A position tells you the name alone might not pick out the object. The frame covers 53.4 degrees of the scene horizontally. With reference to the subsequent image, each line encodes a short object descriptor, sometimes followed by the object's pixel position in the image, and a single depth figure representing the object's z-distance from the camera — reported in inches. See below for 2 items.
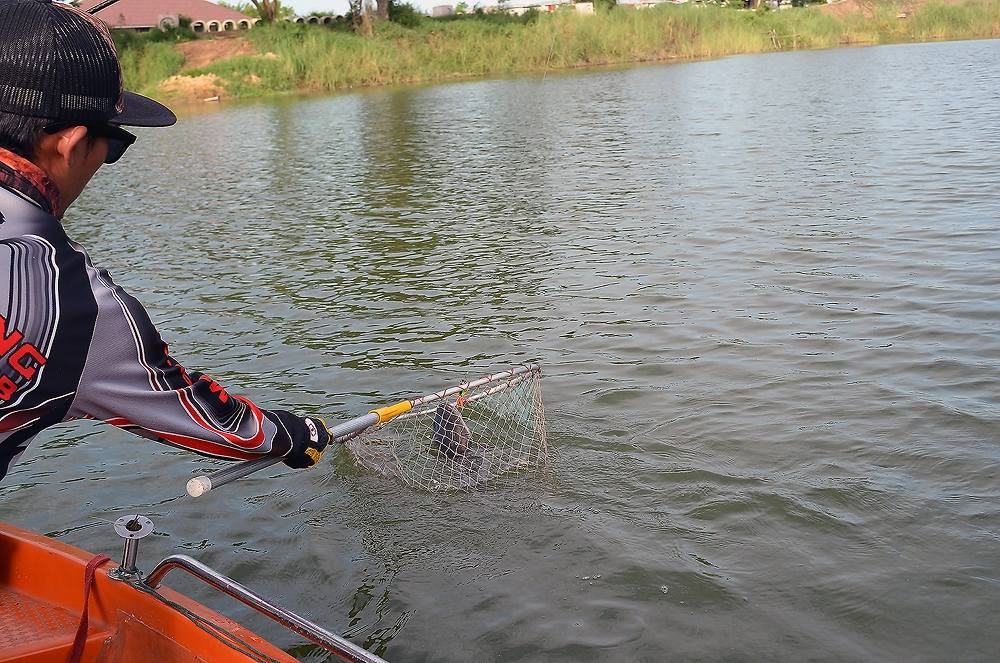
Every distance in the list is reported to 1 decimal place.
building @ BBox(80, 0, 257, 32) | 2123.5
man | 86.4
